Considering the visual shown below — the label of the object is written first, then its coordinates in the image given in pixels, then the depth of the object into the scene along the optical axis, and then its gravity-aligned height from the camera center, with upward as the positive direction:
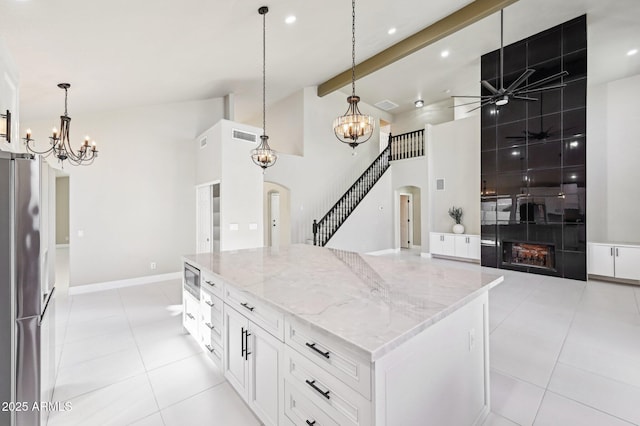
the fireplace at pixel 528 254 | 6.02 -0.99
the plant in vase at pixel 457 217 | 7.98 -0.15
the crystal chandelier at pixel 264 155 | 4.54 +0.98
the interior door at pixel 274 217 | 8.97 -0.12
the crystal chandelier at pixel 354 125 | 3.17 +1.03
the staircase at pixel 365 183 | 7.81 +0.99
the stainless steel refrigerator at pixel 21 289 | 1.31 -0.37
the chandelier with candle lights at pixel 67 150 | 3.65 +1.03
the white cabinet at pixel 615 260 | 5.23 -0.98
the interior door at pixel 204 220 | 5.60 -0.13
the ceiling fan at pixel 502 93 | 4.66 +2.13
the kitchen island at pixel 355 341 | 1.14 -0.67
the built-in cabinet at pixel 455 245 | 7.61 -0.96
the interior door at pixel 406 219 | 10.96 -0.27
